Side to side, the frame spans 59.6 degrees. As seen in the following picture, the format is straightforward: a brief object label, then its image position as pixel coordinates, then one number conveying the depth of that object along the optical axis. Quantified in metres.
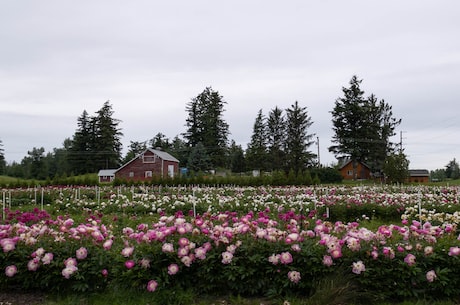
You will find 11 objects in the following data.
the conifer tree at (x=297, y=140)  43.00
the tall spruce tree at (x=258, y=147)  46.81
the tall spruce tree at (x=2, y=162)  55.52
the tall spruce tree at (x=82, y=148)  50.47
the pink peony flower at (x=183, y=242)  3.60
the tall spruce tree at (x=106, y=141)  50.62
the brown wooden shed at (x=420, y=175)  48.41
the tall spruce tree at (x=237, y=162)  55.30
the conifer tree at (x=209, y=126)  47.94
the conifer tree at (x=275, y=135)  45.90
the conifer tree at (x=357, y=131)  39.44
